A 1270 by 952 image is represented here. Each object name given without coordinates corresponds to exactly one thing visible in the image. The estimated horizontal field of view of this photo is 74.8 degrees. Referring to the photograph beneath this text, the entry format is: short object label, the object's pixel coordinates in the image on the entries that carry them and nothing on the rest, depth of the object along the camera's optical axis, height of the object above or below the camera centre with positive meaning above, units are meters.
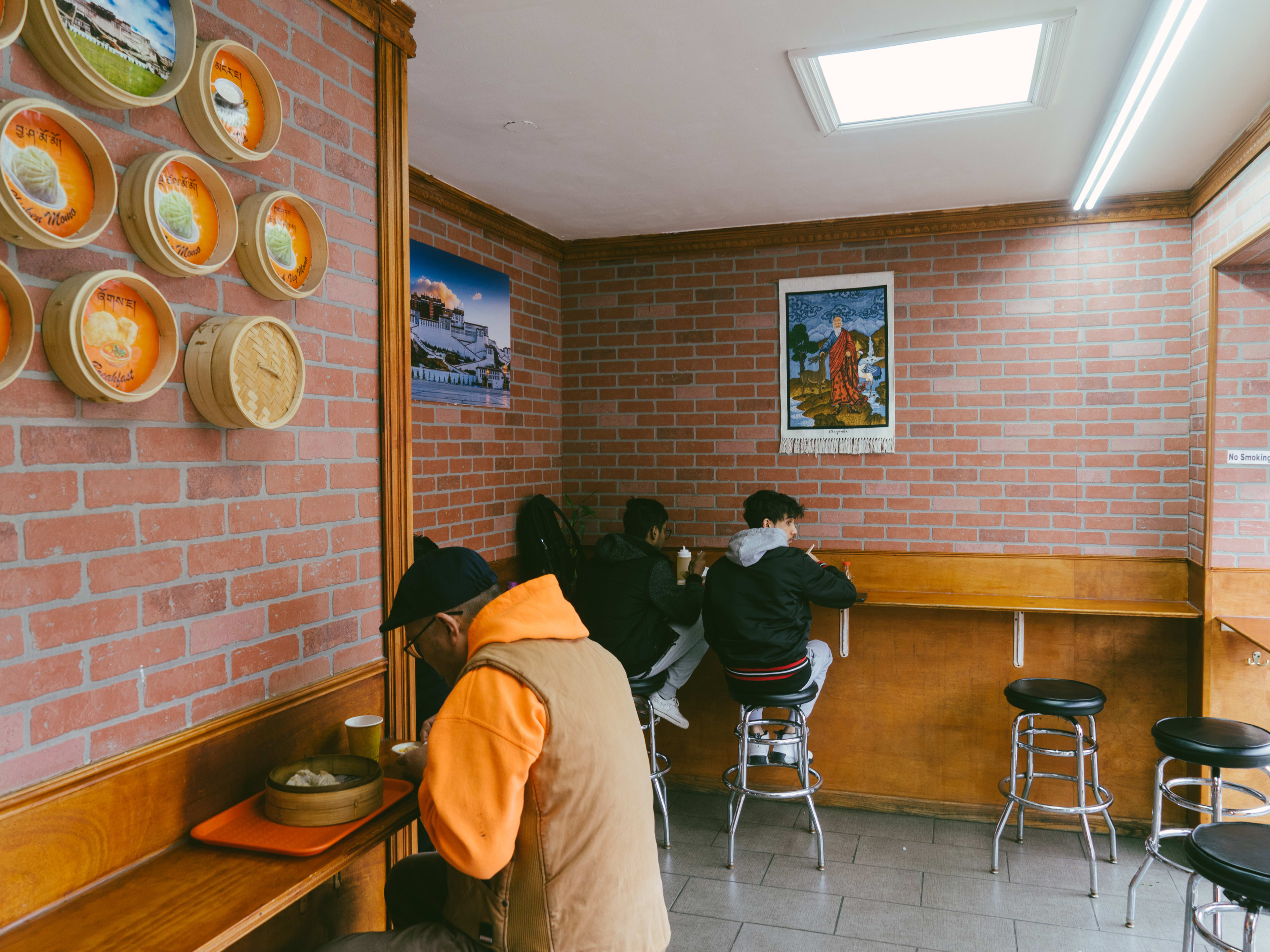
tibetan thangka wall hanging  3.98 +0.41
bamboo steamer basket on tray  1.58 -0.68
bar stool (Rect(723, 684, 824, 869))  3.33 -1.29
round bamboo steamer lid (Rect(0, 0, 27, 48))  1.22 +0.64
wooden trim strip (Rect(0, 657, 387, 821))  1.31 -0.55
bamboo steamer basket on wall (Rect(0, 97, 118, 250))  1.24 +0.43
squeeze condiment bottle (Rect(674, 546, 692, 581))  4.07 -0.57
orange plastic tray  1.50 -0.72
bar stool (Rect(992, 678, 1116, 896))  3.15 -1.11
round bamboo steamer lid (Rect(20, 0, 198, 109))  1.29 +0.62
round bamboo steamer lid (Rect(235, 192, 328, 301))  1.71 +0.41
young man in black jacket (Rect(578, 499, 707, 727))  3.47 -0.67
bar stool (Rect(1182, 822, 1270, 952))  1.87 -0.97
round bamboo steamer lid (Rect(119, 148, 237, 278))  1.47 +0.41
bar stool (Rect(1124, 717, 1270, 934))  2.62 -0.98
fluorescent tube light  1.84 +0.95
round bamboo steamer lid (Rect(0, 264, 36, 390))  1.26 +0.18
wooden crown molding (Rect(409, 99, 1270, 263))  3.36 +1.04
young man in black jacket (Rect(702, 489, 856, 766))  3.32 -0.64
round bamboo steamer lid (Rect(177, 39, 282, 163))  1.59 +0.67
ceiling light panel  2.26 +1.11
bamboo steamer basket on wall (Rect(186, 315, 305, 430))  1.59 +0.15
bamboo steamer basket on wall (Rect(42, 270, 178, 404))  1.33 +0.19
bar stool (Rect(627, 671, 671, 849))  3.49 -1.21
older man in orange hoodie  1.44 -0.62
